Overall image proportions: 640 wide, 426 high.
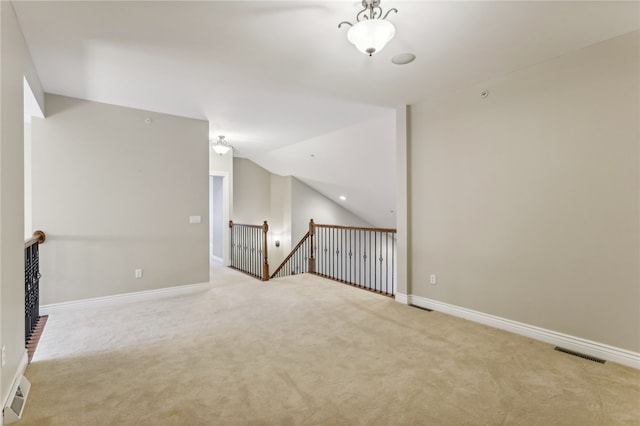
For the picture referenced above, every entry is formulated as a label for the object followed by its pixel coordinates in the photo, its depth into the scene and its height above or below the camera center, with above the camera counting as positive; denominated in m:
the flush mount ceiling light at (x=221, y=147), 5.55 +1.25
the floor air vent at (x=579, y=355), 2.54 -1.20
